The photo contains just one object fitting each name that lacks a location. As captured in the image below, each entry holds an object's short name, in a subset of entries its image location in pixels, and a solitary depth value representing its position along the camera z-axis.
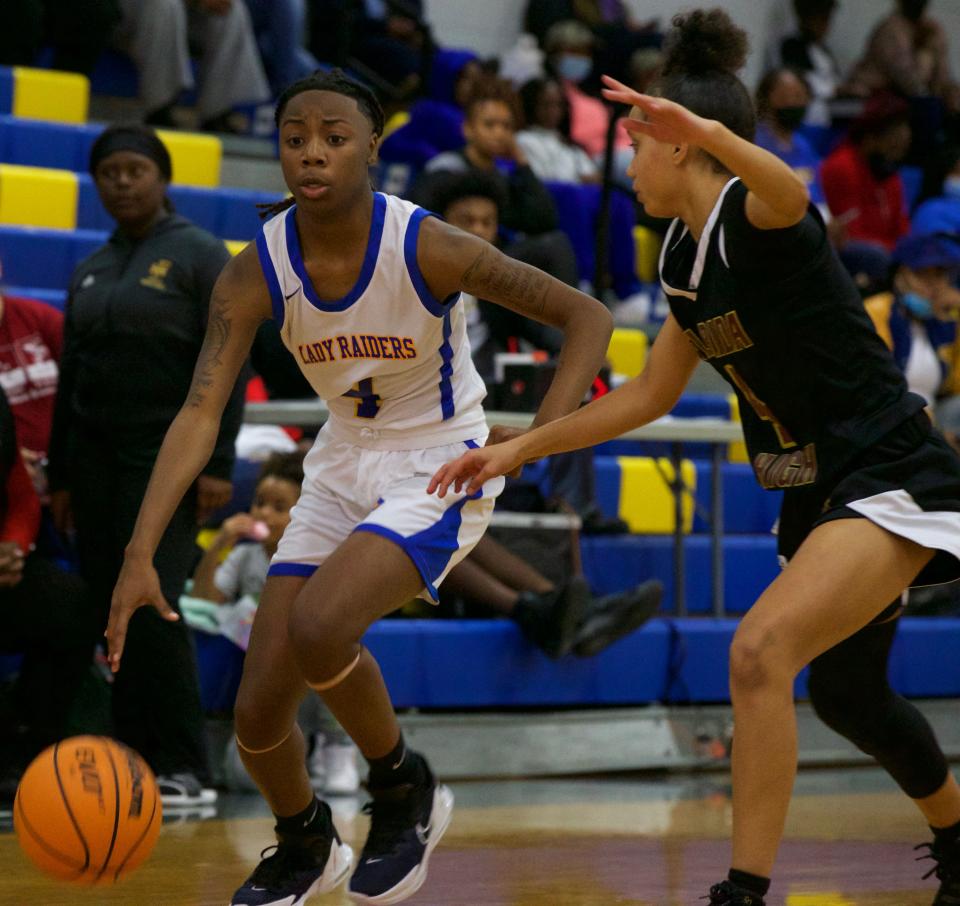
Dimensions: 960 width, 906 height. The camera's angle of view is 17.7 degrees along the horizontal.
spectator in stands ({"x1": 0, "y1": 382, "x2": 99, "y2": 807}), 10.76
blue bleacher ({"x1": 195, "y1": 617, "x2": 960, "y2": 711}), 12.45
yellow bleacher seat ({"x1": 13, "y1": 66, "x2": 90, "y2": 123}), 17.12
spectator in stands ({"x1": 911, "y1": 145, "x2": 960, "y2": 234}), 23.60
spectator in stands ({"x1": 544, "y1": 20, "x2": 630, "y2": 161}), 21.62
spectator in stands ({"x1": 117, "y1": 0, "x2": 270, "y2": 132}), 17.55
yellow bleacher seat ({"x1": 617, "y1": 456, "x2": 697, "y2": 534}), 15.56
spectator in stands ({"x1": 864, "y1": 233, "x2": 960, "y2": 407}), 16.70
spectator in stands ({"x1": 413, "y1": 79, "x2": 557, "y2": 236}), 15.98
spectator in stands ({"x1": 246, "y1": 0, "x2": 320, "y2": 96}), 19.18
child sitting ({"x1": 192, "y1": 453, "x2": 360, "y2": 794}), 11.75
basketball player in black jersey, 6.30
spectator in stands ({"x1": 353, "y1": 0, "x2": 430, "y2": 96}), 20.98
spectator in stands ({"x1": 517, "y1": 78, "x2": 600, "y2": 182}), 19.91
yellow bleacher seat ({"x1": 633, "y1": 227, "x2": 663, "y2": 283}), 20.52
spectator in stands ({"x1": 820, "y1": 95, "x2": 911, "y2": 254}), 21.81
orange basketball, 6.77
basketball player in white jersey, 7.16
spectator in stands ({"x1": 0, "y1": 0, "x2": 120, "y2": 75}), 17.16
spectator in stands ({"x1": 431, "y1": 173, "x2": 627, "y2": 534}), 13.56
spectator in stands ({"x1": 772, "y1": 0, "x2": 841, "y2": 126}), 25.52
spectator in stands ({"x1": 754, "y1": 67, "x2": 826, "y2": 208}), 21.51
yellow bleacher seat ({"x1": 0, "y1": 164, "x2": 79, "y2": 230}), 15.76
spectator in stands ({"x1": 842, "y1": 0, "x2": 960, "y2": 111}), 25.34
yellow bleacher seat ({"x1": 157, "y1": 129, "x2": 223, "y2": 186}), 17.51
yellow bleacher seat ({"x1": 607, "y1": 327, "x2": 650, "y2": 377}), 17.86
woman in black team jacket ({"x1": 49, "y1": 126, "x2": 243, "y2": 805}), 10.72
